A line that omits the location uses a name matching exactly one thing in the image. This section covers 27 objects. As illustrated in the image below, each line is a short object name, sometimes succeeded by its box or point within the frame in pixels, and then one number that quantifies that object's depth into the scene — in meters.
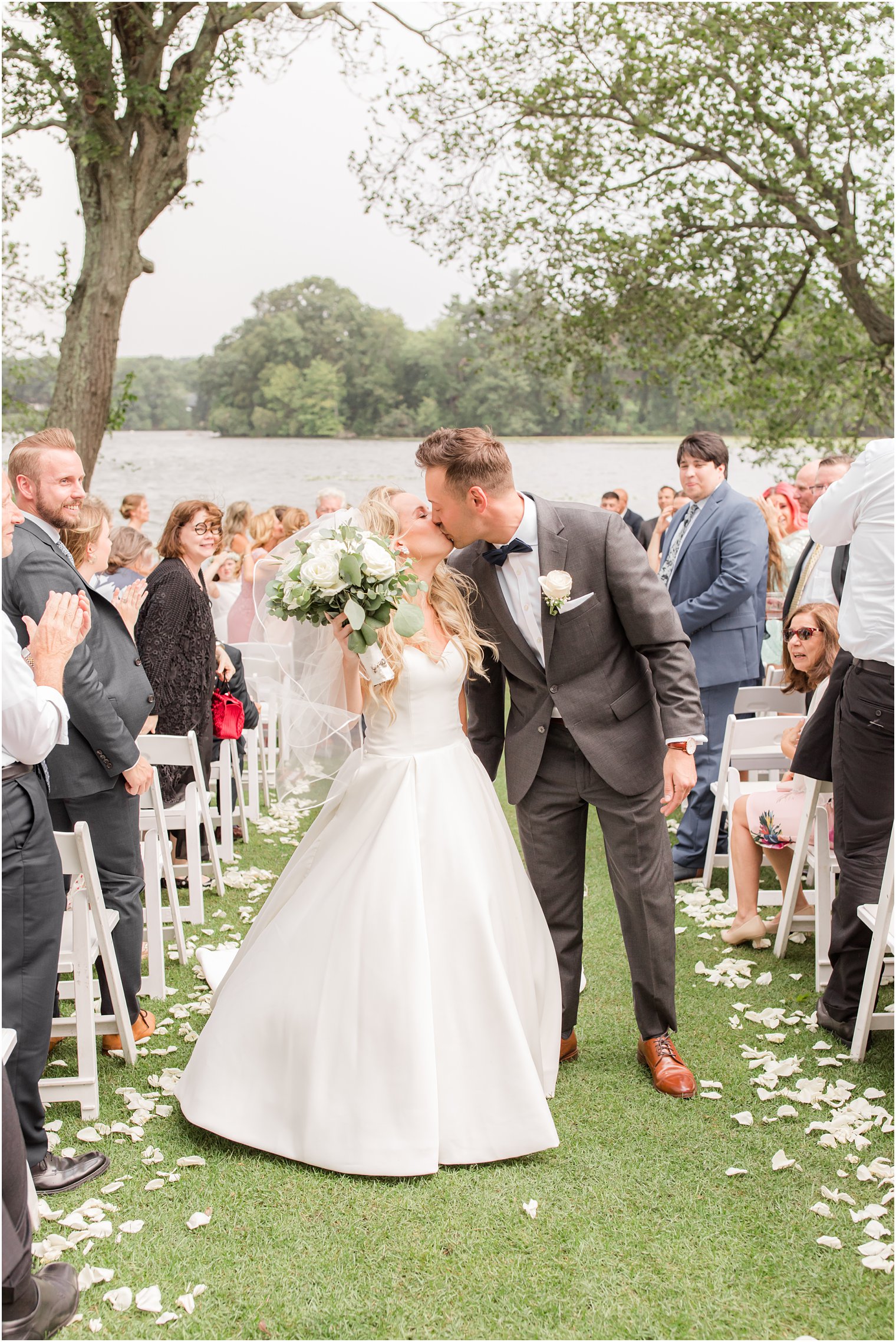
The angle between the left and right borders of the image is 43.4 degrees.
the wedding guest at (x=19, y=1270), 2.33
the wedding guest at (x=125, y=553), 6.21
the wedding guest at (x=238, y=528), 8.93
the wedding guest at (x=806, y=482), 7.41
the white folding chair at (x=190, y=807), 4.87
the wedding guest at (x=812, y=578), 5.86
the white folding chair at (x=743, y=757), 5.19
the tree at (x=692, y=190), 11.22
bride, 3.08
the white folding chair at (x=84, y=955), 3.34
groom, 3.42
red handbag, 6.42
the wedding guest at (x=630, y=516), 11.58
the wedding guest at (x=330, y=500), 9.40
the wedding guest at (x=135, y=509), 8.73
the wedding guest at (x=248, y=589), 7.70
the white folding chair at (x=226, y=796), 6.40
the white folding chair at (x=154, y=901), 4.52
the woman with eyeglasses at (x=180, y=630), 5.57
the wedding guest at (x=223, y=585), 8.02
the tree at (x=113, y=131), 9.85
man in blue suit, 5.85
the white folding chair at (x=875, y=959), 3.47
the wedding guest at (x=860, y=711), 3.50
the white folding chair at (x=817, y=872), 4.30
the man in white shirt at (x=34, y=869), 2.59
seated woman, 4.88
